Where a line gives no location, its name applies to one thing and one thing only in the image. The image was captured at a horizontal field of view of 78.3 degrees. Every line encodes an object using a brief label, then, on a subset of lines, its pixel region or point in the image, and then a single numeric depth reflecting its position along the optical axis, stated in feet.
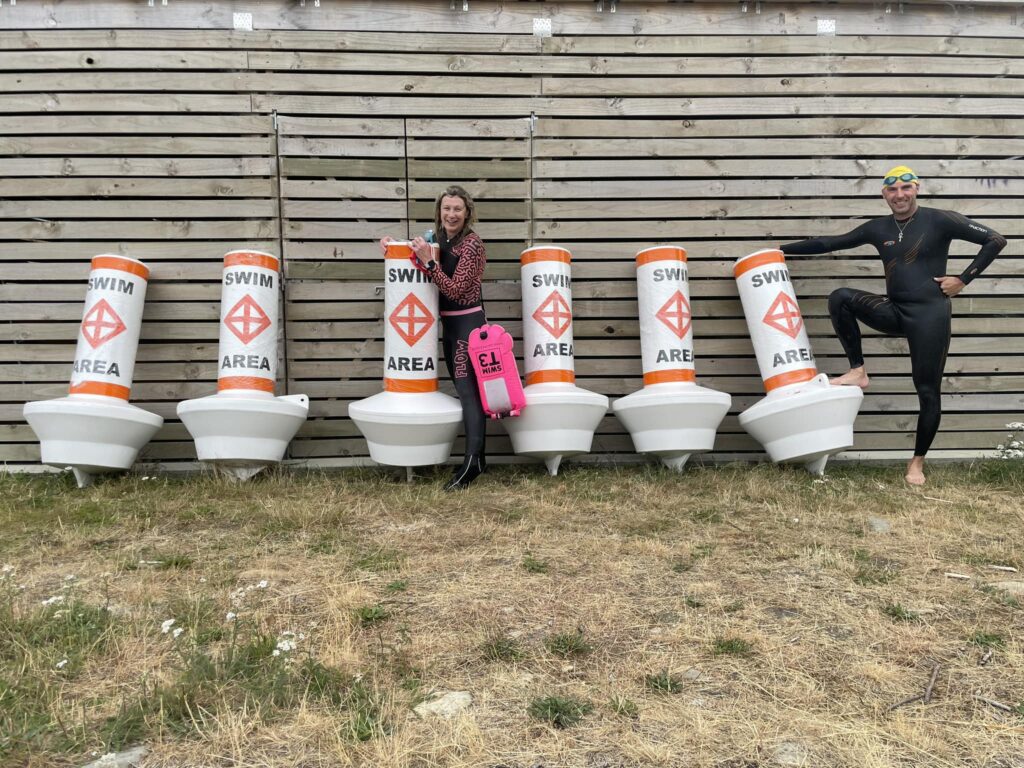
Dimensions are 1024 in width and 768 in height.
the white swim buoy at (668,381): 15.34
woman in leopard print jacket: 14.53
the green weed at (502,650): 7.15
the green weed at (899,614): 8.09
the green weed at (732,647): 7.24
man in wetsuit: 15.14
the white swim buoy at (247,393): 14.35
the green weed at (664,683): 6.49
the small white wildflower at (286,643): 7.09
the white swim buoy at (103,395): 14.17
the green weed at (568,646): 7.26
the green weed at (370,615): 7.97
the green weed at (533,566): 9.72
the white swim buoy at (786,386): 14.87
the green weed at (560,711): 6.00
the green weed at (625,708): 6.10
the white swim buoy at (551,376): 14.99
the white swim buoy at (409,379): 14.80
